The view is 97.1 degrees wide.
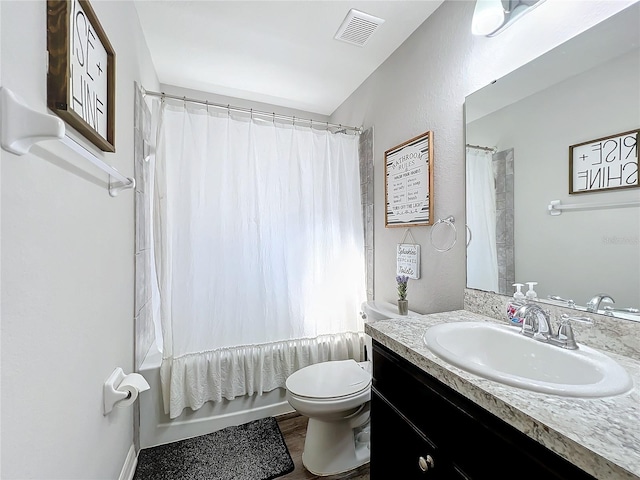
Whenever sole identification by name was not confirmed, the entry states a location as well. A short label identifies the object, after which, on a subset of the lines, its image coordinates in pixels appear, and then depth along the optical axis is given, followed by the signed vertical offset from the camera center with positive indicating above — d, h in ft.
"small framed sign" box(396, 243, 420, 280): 5.52 -0.41
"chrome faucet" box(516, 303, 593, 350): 2.82 -0.95
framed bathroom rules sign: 5.23 +1.16
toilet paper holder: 3.53 -1.88
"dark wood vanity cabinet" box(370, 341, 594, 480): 1.90 -1.68
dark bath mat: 4.87 -3.96
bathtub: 5.47 -3.58
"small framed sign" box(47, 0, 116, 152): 2.34 +1.69
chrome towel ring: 4.69 +0.26
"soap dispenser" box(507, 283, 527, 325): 3.47 -0.83
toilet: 4.67 -2.92
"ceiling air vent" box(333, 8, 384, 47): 5.09 +4.07
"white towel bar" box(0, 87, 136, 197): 1.69 +0.75
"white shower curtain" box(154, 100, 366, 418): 5.57 -0.20
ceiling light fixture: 3.50 +2.94
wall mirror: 2.80 +0.82
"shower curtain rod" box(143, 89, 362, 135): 5.53 +2.93
